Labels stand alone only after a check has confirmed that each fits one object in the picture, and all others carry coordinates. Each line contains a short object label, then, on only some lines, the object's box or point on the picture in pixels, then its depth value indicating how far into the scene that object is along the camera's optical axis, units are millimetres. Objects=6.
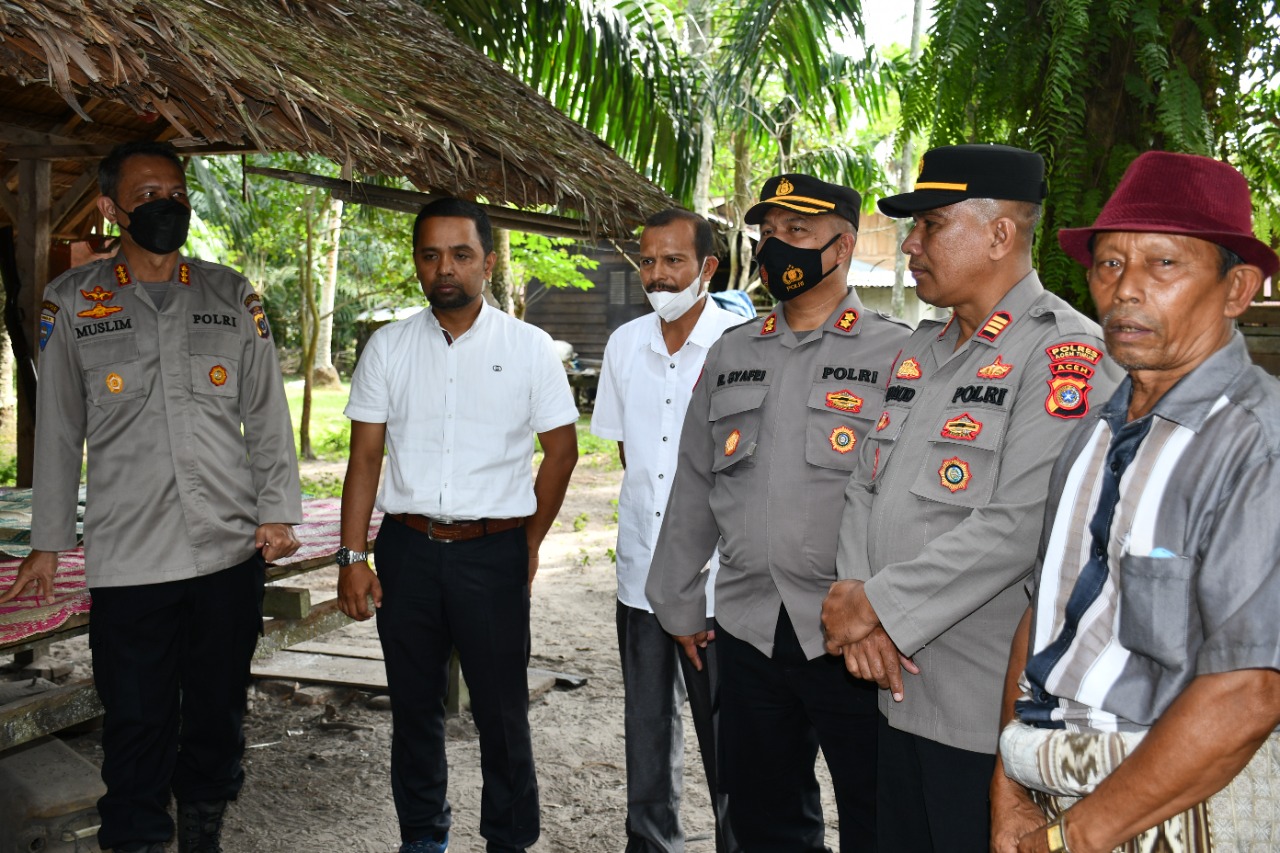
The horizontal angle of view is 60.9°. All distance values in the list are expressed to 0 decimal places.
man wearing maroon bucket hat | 1587
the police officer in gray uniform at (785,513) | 2840
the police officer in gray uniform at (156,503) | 3381
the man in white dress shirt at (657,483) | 3562
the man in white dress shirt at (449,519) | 3615
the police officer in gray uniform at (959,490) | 2246
